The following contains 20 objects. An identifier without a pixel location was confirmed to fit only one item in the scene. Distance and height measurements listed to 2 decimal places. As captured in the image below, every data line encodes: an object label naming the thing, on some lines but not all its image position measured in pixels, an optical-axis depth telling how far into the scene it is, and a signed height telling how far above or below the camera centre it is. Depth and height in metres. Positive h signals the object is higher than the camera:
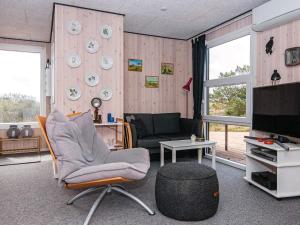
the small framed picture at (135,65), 4.93 +0.91
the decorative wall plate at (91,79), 3.76 +0.46
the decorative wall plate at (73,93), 3.64 +0.23
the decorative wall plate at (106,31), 3.84 +1.24
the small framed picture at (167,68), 5.25 +0.89
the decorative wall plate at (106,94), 3.86 +0.23
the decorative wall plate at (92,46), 3.76 +0.98
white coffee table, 3.41 -0.54
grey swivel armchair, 1.94 -0.49
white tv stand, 2.57 -0.67
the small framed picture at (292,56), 3.01 +0.68
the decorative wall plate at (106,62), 3.84 +0.74
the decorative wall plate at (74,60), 3.64 +0.74
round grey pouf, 2.06 -0.76
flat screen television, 2.70 +0.00
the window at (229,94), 4.00 +0.27
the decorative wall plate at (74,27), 3.63 +1.25
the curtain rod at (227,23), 3.84 +1.53
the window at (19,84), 5.24 +0.53
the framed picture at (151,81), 5.10 +0.58
